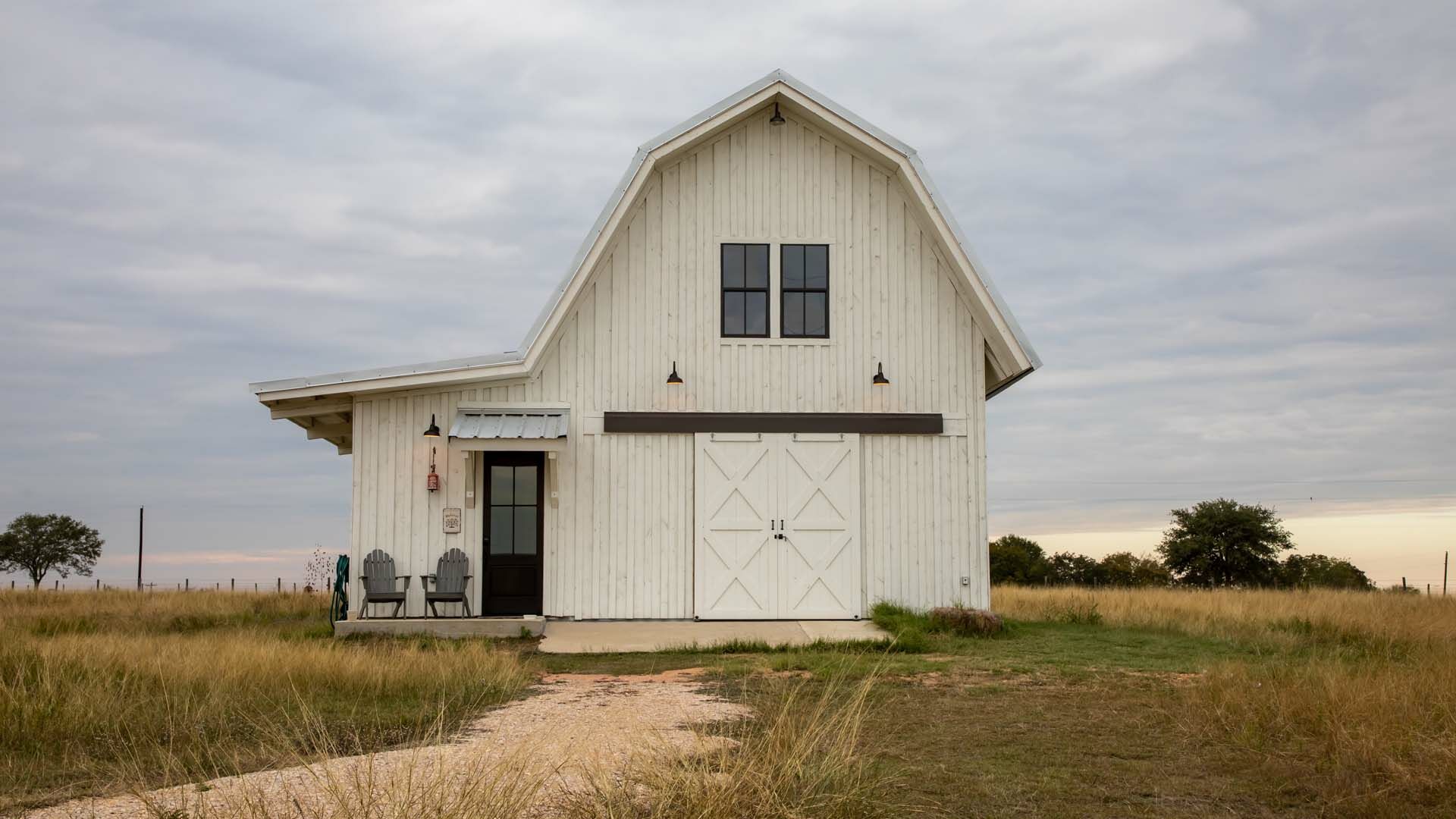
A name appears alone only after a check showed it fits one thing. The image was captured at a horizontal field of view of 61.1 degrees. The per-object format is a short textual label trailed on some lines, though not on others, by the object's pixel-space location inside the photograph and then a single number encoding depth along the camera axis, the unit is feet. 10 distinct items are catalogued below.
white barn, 52.90
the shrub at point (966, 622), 50.19
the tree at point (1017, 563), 126.82
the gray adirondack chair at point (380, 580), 50.78
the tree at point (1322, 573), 109.60
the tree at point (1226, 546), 109.40
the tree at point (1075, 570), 127.44
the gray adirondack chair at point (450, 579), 51.19
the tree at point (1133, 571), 118.62
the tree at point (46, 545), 135.74
